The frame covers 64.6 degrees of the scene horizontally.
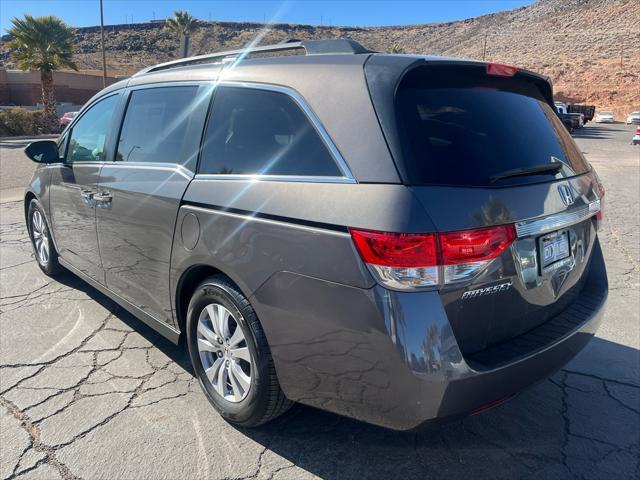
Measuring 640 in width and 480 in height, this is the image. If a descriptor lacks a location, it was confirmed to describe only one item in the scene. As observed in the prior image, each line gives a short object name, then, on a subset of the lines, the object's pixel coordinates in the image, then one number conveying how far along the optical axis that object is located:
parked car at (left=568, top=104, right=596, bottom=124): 41.83
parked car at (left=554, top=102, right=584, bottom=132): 31.21
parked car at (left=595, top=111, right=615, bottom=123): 49.38
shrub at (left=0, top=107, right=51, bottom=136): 29.02
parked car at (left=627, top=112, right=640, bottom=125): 46.18
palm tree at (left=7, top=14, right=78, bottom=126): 29.66
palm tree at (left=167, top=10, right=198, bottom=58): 50.34
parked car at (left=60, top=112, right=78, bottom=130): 29.20
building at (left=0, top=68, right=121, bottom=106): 47.34
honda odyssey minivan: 1.90
